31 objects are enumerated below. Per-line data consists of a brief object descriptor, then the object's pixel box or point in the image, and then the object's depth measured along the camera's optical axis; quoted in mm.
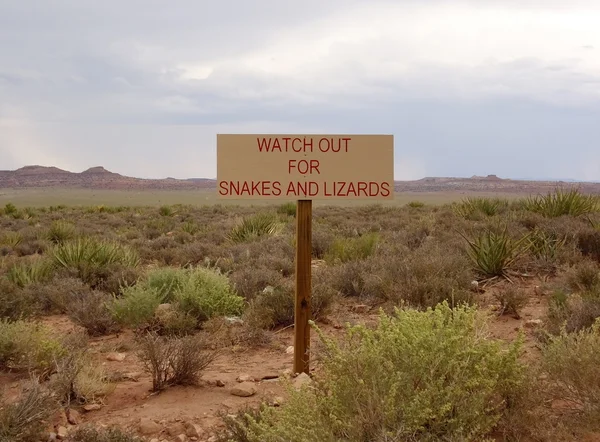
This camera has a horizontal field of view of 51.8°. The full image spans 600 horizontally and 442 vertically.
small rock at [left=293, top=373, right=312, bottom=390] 4923
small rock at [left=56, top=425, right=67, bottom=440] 4332
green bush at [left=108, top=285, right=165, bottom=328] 7480
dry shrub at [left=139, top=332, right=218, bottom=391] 5289
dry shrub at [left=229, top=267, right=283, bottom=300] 8891
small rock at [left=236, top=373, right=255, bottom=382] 5617
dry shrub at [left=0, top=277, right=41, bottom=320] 7297
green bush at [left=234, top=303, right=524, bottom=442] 3271
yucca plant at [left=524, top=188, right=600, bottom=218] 13500
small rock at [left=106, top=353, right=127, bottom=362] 6473
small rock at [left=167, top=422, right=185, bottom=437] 4465
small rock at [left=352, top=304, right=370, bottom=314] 8070
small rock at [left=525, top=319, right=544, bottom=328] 6710
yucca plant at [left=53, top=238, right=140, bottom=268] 10797
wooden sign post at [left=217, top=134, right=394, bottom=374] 5430
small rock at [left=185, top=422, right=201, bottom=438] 4429
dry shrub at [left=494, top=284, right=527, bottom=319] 7344
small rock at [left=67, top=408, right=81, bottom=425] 4660
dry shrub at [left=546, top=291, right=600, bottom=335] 5695
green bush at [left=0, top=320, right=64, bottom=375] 5598
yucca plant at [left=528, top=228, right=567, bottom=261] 9625
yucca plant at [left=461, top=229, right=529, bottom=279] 9141
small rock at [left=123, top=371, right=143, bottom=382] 5762
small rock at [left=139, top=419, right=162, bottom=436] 4461
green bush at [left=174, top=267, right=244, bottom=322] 7734
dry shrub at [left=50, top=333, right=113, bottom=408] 4897
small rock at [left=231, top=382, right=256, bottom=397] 5199
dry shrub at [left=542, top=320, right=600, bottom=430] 3714
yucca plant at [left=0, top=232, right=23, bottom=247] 16703
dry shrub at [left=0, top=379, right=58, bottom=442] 4020
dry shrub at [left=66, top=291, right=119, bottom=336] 7484
